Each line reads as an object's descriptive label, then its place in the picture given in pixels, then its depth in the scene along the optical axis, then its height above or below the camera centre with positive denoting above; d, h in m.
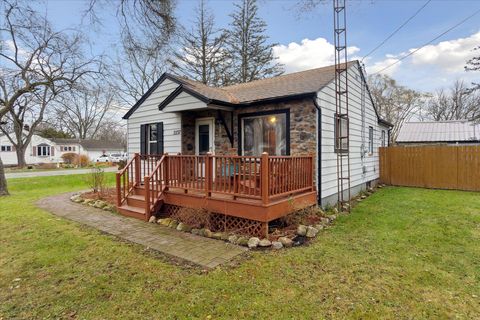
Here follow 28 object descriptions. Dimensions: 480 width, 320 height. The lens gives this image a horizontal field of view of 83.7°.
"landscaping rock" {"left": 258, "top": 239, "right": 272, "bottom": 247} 4.70 -1.52
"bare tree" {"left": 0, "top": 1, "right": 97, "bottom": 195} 9.54 +3.92
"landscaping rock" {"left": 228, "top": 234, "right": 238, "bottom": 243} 4.93 -1.51
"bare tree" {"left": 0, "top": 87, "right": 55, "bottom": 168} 11.74 +3.08
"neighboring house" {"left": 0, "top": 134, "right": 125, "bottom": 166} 37.31 +1.73
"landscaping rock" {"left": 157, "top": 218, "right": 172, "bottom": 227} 6.11 -1.46
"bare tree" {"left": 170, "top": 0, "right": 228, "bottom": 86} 19.77 +7.25
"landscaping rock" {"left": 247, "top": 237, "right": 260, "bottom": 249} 4.67 -1.50
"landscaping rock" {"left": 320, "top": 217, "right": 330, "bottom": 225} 6.04 -1.48
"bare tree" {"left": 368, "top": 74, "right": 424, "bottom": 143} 26.09 +5.53
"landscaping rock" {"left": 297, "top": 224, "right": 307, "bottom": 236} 5.24 -1.46
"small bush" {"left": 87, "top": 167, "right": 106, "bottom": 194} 9.84 -0.83
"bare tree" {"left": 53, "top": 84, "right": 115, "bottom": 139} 37.81 +5.93
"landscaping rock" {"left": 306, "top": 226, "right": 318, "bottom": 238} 5.18 -1.49
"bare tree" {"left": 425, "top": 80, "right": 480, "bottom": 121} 26.92 +5.12
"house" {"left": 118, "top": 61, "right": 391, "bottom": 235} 5.57 +0.69
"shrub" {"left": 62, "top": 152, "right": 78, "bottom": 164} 33.77 +0.28
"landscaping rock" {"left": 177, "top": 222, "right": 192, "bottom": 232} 5.66 -1.47
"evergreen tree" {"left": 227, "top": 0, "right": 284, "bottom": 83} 20.44 +8.60
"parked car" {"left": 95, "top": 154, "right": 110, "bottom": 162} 39.90 +0.22
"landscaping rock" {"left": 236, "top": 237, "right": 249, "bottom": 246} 4.83 -1.52
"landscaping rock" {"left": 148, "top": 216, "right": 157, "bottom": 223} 6.37 -1.44
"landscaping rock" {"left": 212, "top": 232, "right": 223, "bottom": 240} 5.14 -1.51
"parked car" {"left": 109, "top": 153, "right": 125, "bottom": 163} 39.69 +0.35
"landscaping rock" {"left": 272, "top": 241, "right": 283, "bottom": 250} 4.65 -1.55
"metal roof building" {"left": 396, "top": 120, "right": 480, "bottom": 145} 17.06 +1.40
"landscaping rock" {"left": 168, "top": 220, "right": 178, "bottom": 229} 5.95 -1.47
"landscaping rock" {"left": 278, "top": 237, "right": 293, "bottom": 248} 4.77 -1.54
